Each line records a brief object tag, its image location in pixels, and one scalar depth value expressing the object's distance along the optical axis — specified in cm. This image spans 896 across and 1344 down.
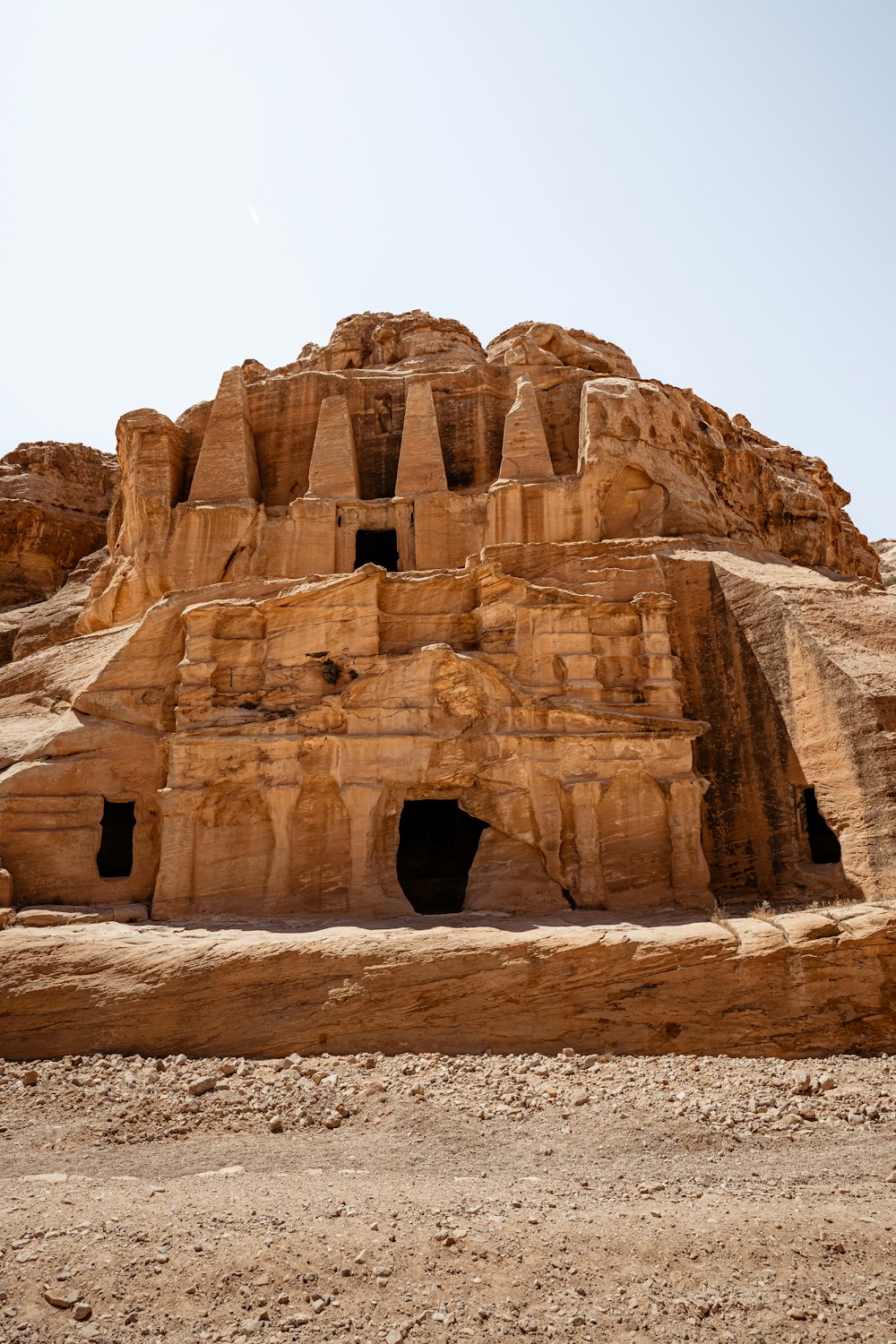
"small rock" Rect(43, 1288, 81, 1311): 575
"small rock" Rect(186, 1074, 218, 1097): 973
